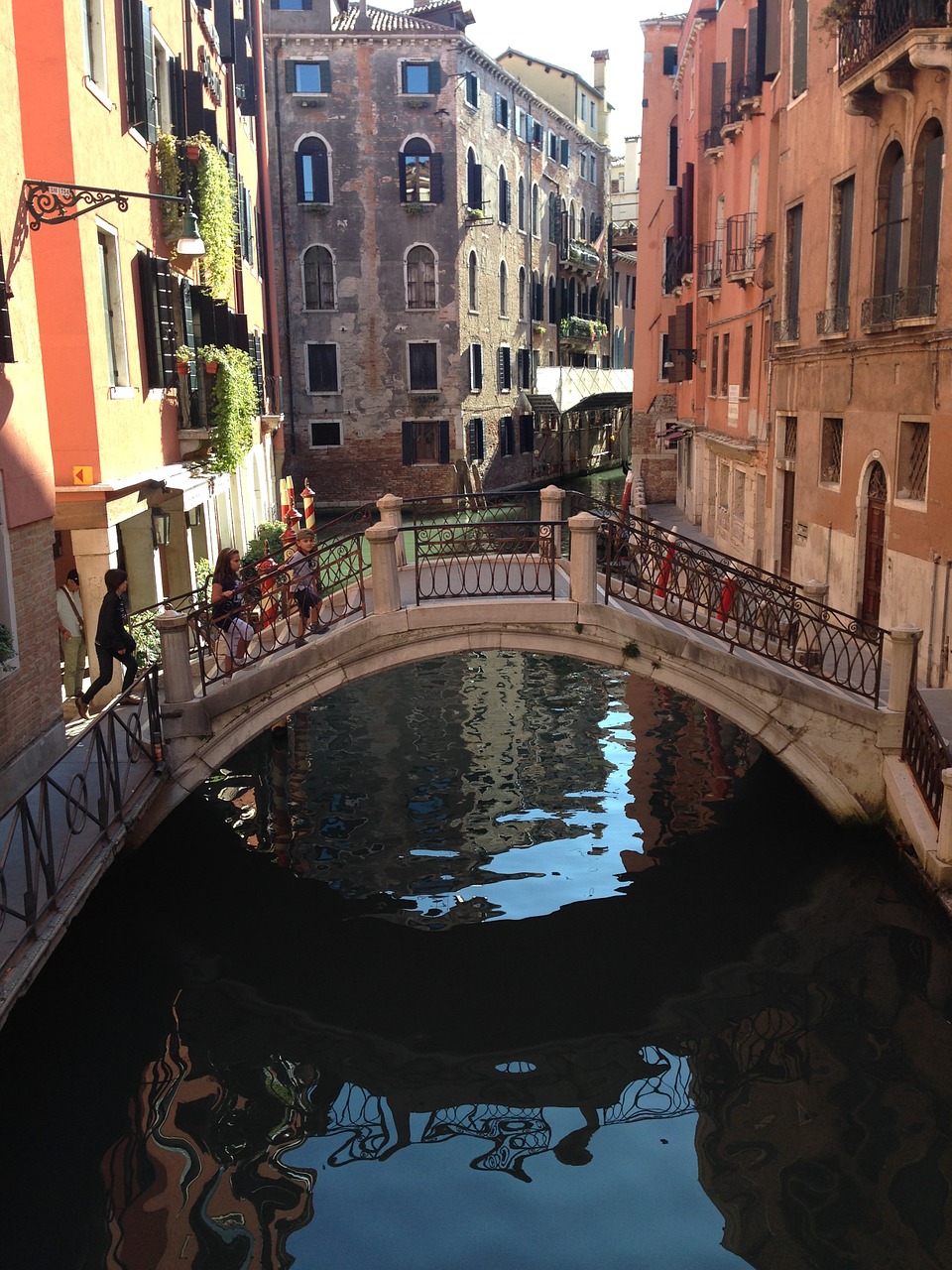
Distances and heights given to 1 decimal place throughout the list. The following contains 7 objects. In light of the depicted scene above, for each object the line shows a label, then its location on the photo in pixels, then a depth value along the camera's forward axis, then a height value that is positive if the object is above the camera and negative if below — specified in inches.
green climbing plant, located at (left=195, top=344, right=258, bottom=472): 668.7 -4.6
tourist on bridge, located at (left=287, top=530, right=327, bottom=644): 417.2 -68.2
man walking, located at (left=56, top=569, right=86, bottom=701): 461.4 -89.2
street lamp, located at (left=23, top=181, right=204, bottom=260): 377.1 +64.5
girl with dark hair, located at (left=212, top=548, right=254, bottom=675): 411.8 -76.6
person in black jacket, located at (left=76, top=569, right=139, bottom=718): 417.4 -80.1
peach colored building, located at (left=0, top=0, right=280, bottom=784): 386.6 +36.2
